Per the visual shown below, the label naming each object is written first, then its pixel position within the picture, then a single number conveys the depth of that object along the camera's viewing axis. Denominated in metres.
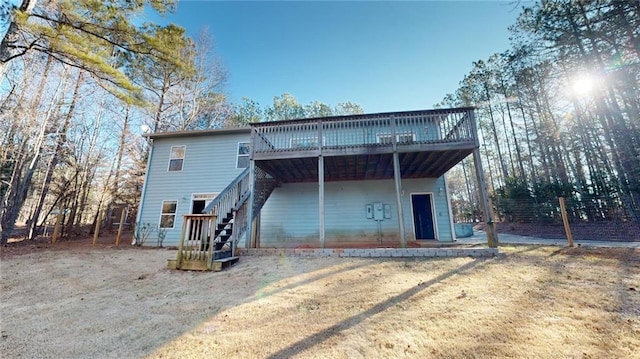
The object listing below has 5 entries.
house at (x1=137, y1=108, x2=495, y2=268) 7.11
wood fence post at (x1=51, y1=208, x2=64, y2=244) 11.17
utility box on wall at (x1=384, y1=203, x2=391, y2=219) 9.77
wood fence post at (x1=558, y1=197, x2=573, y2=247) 7.20
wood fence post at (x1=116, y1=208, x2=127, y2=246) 10.60
